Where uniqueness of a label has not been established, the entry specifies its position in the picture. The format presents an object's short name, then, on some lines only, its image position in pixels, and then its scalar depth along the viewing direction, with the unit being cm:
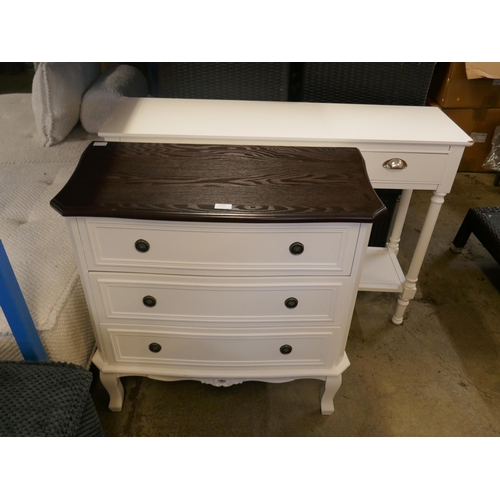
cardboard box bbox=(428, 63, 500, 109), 246
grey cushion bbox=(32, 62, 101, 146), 171
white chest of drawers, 102
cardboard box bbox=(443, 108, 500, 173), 262
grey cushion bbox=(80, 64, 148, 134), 184
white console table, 133
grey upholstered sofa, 120
